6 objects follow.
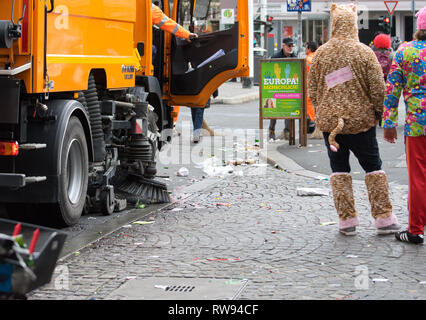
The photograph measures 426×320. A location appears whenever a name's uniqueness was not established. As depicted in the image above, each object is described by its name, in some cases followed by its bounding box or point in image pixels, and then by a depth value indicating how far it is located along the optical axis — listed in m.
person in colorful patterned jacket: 9.67
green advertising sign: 20.79
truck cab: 9.52
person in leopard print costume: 10.27
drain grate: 7.72
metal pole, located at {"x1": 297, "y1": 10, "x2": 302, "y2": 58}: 36.26
